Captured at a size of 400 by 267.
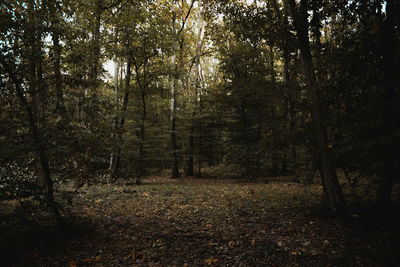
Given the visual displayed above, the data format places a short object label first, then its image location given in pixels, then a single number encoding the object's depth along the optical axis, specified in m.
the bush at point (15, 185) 3.53
